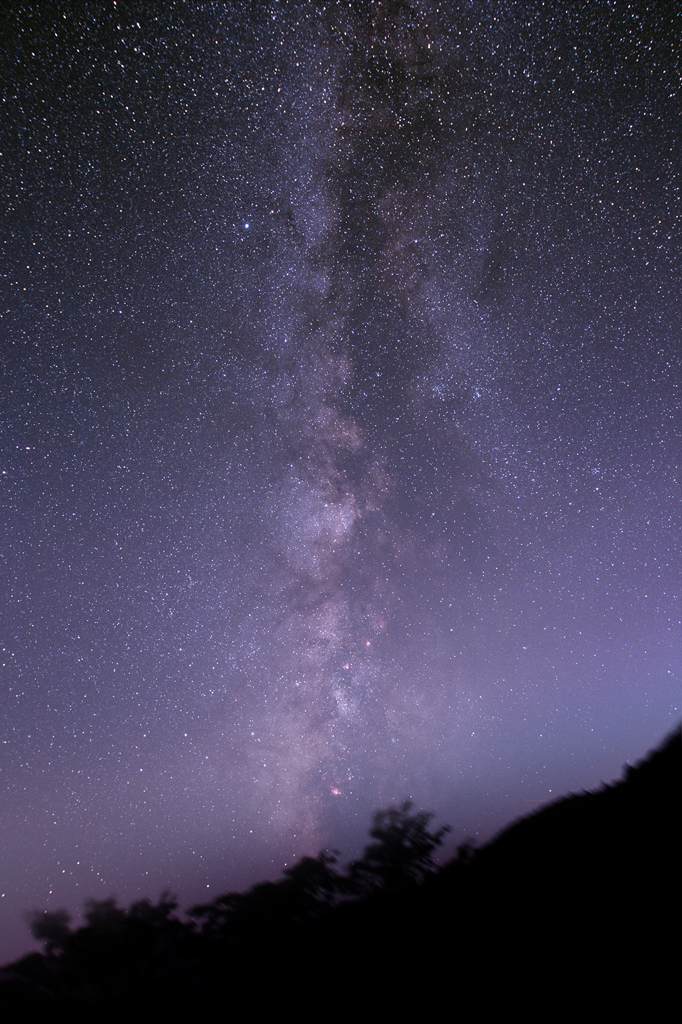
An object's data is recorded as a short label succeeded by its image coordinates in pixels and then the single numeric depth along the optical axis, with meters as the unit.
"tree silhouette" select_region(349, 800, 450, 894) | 14.13
